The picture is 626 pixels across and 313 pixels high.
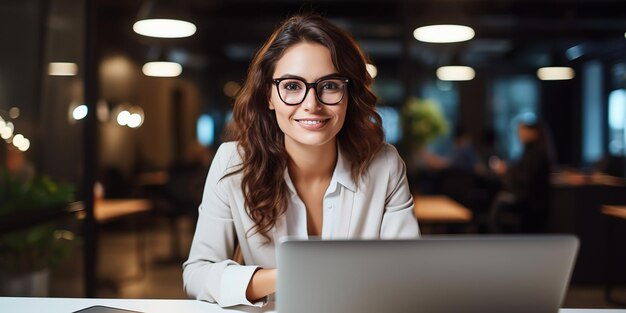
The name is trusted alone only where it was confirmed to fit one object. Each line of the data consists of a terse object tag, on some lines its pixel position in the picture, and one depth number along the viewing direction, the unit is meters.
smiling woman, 1.76
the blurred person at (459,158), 5.53
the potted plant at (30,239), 3.19
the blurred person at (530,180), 5.43
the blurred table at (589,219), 5.37
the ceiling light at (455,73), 5.50
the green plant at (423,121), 5.52
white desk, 1.50
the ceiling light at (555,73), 5.39
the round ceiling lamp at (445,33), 5.24
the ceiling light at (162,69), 5.51
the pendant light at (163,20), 4.49
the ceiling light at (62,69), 3.76
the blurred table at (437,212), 4.58
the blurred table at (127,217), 5.24
